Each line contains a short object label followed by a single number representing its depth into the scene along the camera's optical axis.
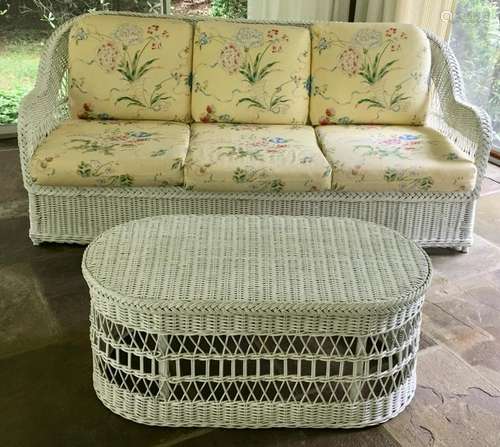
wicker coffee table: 1.57
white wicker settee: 2.42
